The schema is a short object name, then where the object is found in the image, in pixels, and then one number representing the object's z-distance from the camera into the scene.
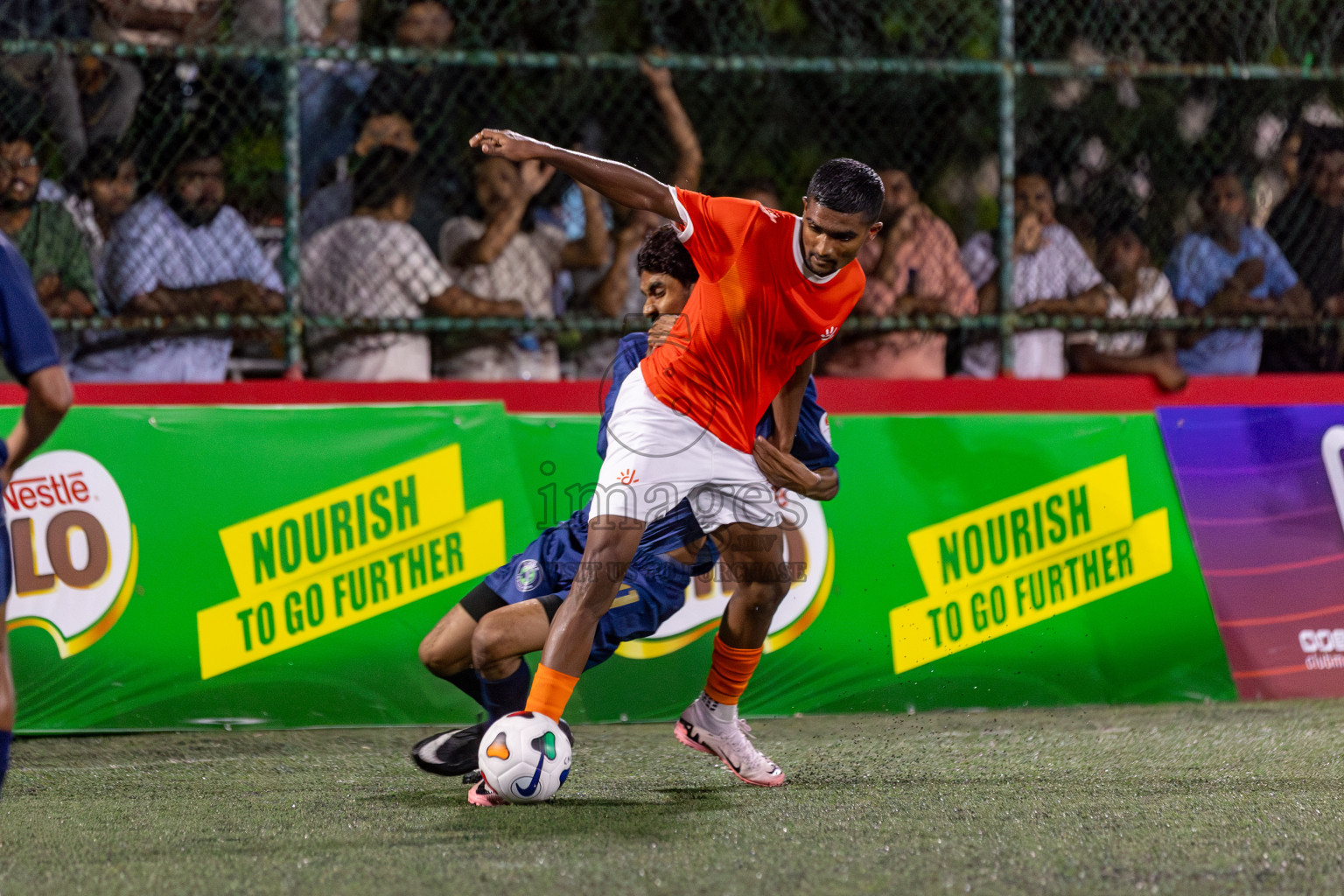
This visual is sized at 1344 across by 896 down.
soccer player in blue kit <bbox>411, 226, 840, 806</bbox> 4.09
